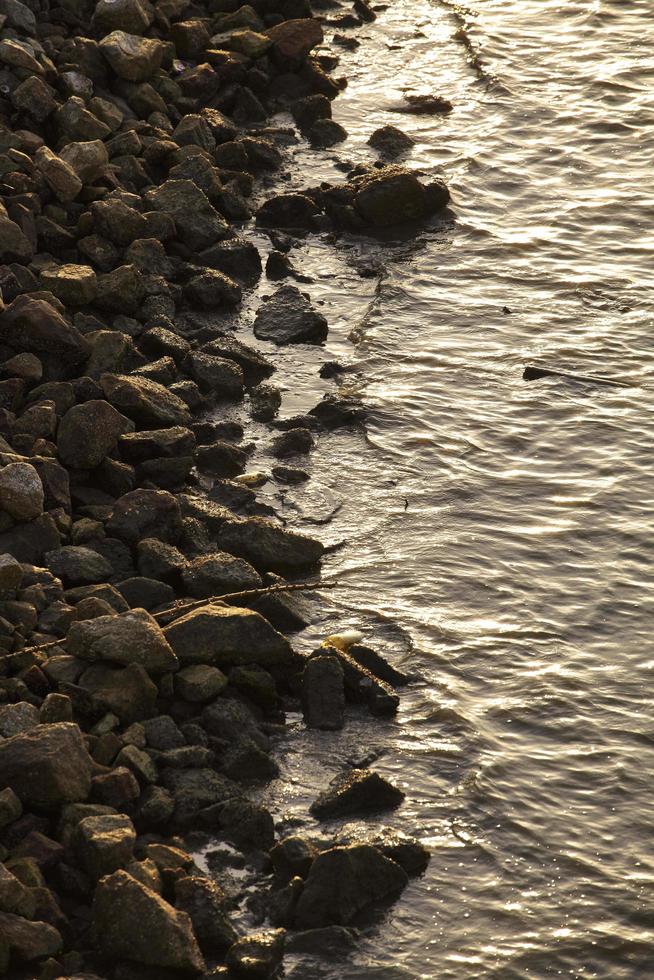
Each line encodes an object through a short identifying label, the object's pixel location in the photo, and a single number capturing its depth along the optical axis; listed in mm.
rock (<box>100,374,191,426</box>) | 12133
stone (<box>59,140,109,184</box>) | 14859
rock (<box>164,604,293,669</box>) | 9602
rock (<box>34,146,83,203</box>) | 14469
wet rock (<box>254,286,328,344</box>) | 14523
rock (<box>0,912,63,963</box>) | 7453
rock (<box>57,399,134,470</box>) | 11383
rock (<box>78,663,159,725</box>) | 9031
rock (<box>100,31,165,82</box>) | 17187
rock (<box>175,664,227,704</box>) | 9391
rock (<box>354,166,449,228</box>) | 16641
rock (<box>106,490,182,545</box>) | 10875
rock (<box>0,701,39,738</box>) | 8578
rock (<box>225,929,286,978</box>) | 7703
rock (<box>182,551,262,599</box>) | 10484
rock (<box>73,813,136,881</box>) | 7941
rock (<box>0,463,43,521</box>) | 10312
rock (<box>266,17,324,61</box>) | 19844
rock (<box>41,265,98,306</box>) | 13266
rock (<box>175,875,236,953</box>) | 7887
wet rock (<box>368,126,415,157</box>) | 18500
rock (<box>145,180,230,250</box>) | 15422
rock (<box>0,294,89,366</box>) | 12266
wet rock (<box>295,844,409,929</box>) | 8133
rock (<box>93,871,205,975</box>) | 7504
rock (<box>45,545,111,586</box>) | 10297
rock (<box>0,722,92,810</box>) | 8172
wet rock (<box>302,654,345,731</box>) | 9656
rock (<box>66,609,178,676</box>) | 9219
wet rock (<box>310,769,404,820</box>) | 8937
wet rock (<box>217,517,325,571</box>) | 11086
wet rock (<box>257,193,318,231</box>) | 16641
